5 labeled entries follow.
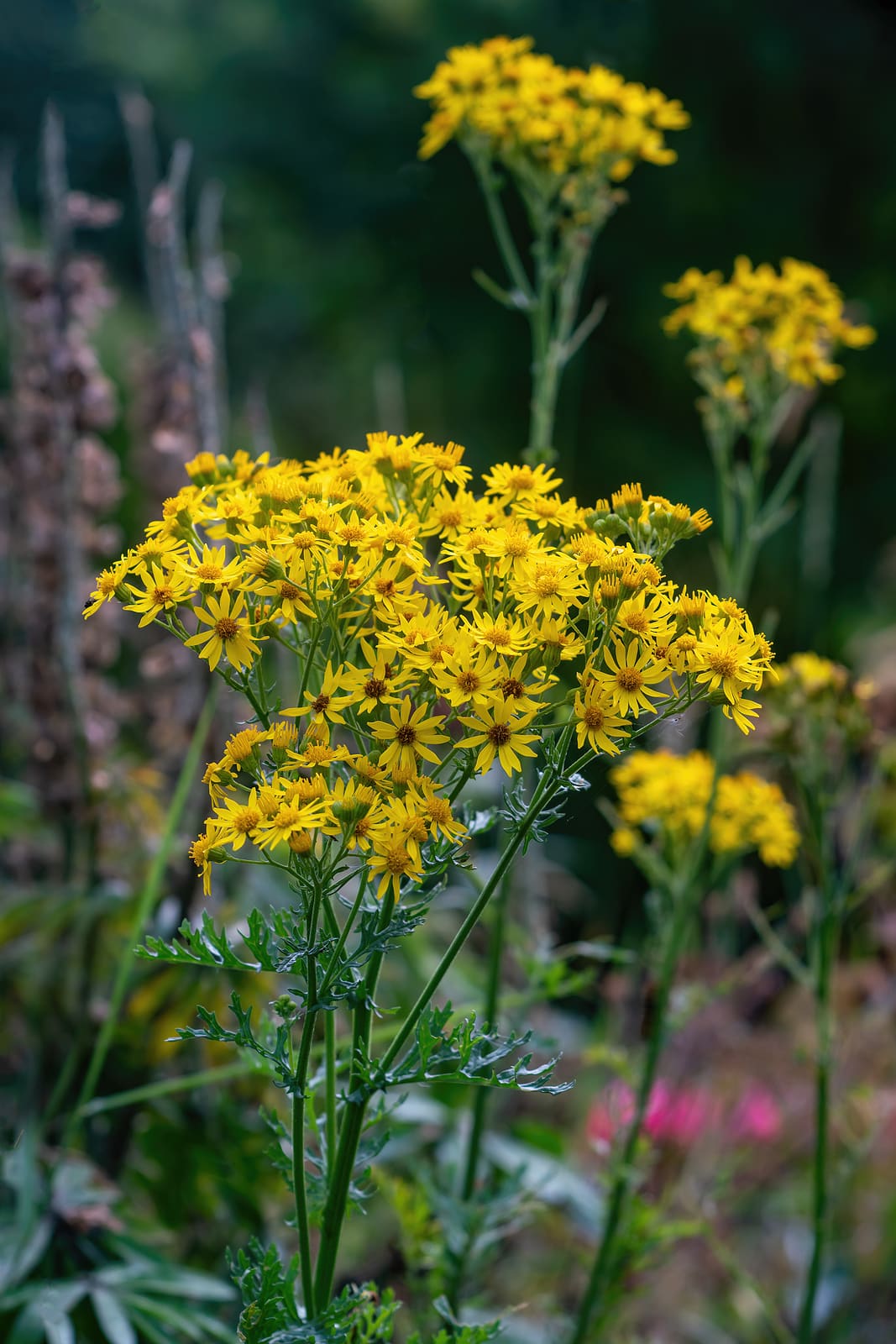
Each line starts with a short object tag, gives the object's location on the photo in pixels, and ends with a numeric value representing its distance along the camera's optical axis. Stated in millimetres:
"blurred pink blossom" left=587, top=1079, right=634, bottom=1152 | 1116
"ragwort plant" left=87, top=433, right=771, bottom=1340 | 878
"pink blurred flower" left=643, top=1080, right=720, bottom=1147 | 1393
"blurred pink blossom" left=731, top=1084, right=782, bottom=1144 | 1582
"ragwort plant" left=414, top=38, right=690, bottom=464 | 1102
